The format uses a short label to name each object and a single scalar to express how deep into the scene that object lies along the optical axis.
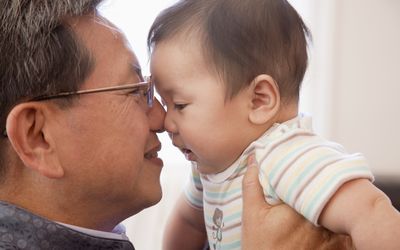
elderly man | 1.02
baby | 1.06
